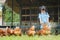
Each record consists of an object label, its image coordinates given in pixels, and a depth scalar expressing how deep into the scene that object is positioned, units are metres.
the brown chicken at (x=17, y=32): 6.73
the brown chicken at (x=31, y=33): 6.50
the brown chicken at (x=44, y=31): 6.81
